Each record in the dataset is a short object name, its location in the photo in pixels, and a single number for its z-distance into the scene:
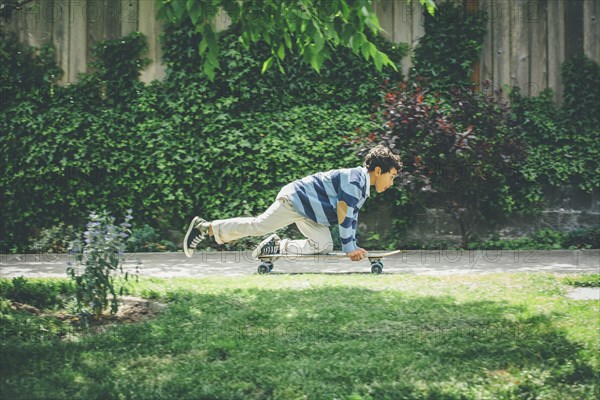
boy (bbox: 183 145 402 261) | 7.02
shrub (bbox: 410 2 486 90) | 10.23
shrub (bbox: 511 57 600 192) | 9.94
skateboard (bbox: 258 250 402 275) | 7.46
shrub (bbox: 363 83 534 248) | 9.32
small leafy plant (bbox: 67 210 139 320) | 5.20
